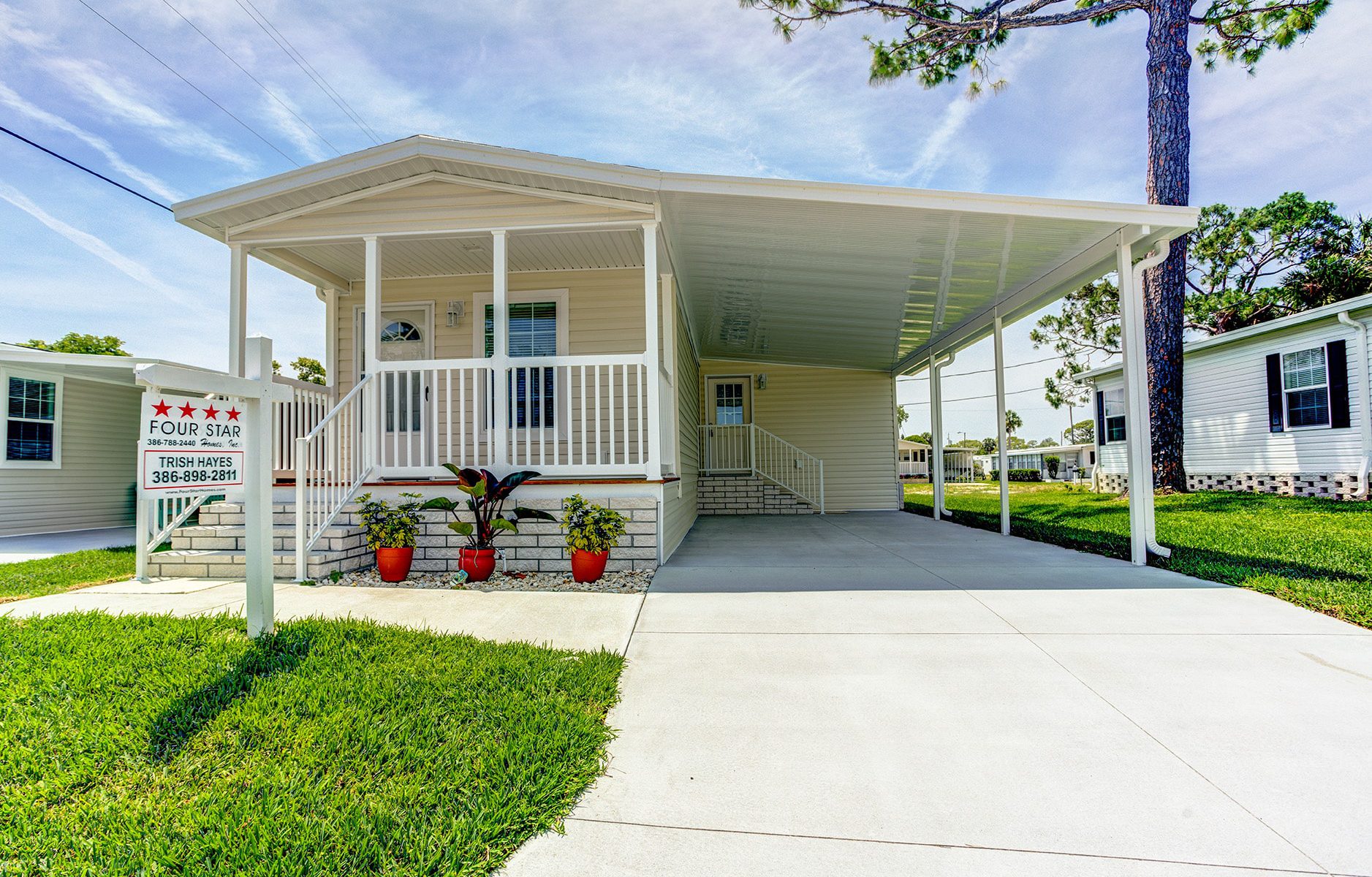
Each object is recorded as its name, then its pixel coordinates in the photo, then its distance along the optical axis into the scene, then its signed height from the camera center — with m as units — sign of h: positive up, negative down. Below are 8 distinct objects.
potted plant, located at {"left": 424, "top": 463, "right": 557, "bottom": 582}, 4.54 -0.41
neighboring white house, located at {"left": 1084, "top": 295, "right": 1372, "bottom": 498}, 9.73 +0.82
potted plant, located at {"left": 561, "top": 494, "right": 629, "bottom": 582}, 4.56 -0.55
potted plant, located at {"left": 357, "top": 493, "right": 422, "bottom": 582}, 4.59 -0.54
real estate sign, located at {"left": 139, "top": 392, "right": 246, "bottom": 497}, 2.62 +0.09
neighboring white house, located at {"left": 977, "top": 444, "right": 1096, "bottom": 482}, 28.49 -0.24
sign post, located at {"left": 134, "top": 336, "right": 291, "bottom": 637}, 2.63 +0.08
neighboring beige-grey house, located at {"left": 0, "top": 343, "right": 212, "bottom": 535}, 8.62 +0.40
